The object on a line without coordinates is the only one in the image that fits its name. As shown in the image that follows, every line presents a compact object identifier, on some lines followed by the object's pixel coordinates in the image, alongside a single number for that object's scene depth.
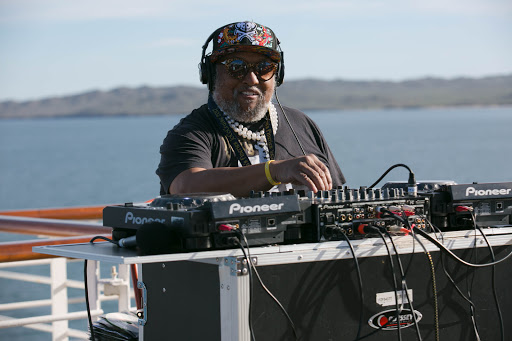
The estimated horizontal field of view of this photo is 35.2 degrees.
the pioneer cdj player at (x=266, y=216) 2.12
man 3.02
